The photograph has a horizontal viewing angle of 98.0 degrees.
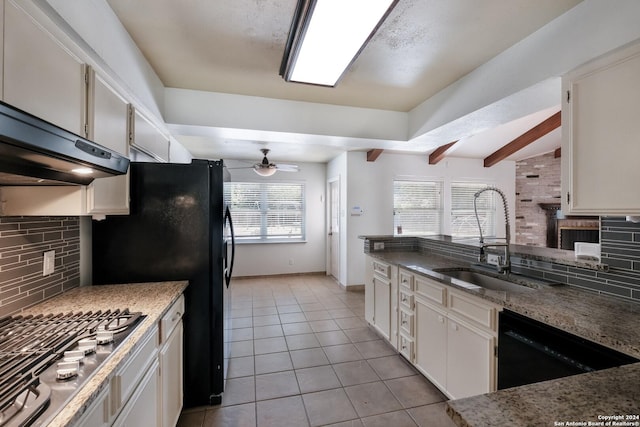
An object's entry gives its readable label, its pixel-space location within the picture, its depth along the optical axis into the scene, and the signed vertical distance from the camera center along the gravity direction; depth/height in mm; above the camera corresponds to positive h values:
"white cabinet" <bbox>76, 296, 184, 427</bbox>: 961 -756
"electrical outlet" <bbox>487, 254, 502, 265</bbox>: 2184 -373
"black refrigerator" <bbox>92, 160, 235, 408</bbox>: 1938 -248
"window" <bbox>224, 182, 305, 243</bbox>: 5727 +42
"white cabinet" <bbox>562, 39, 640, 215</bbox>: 1299 +398
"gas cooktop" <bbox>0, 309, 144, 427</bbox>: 746 -501
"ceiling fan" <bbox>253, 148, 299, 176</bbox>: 4418 +732
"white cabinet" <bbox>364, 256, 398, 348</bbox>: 2729 -907
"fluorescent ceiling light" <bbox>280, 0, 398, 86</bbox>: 1298 +967
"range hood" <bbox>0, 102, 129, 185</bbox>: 730 +188
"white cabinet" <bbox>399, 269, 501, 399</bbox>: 1690 -885
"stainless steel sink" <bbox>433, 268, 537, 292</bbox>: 1959 -534
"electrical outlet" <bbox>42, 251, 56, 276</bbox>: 1514 -277
